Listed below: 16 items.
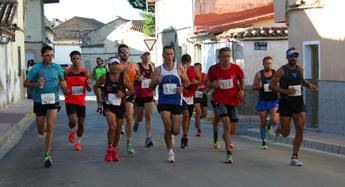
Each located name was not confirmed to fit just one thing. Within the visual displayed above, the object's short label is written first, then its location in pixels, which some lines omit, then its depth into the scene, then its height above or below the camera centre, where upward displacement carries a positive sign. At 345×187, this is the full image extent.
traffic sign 32.66 +1.33
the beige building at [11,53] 29.40 +0.93
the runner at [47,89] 11.42 -0.26
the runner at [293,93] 11.41 -0.37
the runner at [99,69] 19.98 +0.09
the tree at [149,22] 64.25 +4.40
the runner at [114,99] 11.91 -0.45
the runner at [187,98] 14.01 -0.54
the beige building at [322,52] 16.88 +0.42
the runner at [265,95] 13.95 -0.48
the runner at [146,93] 13.86 -0.42
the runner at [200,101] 16.02 -0.68
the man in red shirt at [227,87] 11.86 -0.27
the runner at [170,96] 11.75 -0.40
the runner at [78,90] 13.80 -0.34
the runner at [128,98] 12.77 -0.46
